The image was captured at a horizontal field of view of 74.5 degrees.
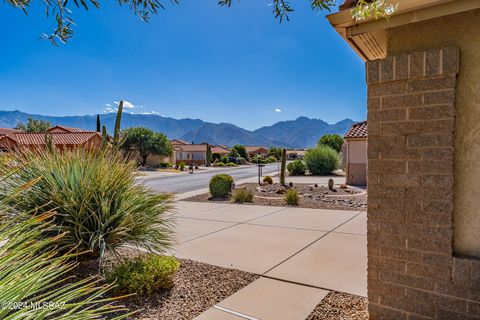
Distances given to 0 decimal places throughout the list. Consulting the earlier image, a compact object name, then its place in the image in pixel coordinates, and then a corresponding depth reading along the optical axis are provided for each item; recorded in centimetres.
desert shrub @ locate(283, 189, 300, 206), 1091
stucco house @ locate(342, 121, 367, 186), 1755
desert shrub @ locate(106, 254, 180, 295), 362
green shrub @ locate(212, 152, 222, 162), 6759
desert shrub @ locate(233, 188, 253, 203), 1198
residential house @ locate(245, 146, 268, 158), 9288
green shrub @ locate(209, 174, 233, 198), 1322
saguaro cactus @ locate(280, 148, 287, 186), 1738
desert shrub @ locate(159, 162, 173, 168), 4665
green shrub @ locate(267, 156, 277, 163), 6899
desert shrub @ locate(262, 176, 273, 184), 1845
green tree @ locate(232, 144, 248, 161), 7119
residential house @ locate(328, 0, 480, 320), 264
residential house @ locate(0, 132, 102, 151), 3436
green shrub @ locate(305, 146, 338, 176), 2514
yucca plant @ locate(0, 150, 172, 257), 390
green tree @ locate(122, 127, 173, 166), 4503
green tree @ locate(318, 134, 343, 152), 3884
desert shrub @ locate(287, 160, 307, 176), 2533
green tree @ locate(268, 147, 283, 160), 7850
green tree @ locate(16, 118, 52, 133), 6444
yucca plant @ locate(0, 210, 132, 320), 148
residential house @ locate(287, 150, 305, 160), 8881
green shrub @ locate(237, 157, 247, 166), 6129
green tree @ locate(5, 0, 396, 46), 315
